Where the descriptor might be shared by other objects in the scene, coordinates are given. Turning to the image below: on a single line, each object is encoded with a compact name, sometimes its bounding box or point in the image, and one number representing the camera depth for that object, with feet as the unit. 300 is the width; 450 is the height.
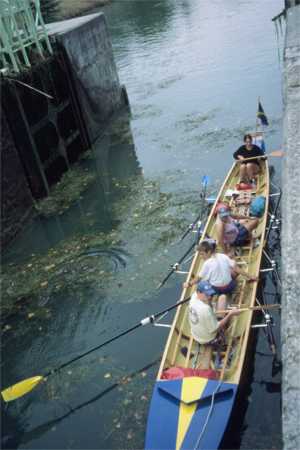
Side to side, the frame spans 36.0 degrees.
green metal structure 48.24
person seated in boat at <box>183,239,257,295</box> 26.35
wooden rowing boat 20.16
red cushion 22.04
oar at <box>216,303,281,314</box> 23.32
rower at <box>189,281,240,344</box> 22.81
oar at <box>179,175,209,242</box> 36.88
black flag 49.86
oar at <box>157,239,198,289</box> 31.81
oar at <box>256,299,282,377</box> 25.41
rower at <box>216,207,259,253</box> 31.66
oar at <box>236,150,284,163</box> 42.01
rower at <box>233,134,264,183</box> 41.27
